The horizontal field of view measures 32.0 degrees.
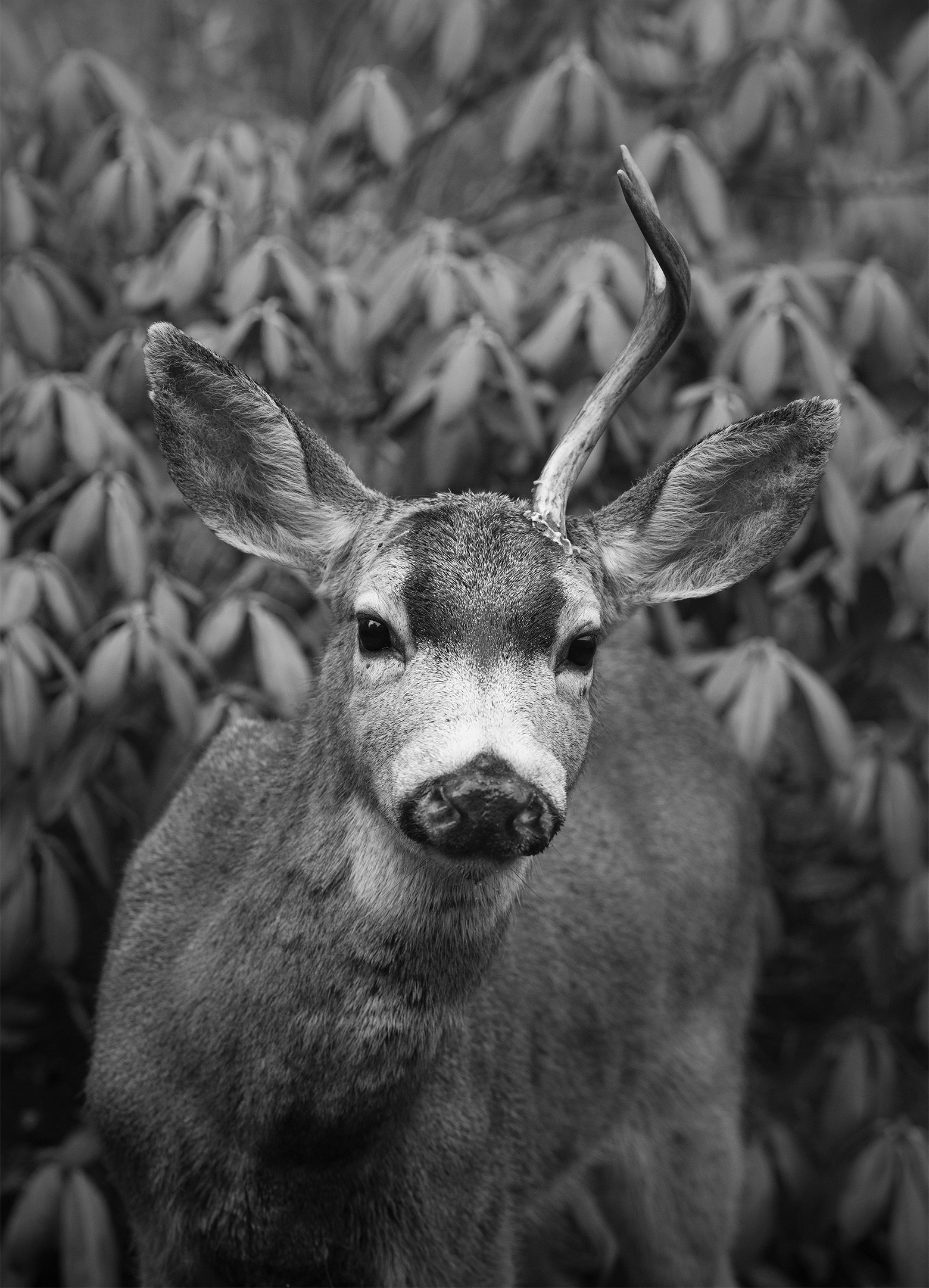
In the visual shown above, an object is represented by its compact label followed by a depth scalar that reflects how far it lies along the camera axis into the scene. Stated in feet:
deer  9.46
